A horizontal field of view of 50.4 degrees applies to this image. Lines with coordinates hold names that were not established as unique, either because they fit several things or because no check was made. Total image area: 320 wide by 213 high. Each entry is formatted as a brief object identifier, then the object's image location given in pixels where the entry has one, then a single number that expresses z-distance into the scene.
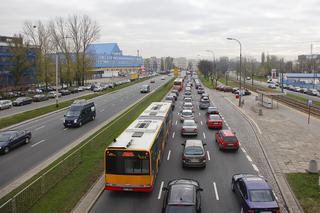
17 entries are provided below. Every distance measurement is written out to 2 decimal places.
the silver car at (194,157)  19.62
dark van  33.41
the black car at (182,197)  12.38
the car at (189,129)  28.66
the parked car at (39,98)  59.95
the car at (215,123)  32.33
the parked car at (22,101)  54.25
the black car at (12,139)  23.92
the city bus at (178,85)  79.56
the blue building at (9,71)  70.38
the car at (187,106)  41.95
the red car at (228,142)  23.84
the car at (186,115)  36.06
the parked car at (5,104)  49.99
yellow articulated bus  15.36
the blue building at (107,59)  155.95
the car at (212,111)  38.05
